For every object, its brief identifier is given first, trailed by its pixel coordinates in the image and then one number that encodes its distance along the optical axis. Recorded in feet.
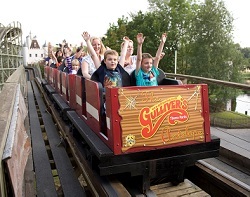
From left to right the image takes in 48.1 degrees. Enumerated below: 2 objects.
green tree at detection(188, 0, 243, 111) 92.68
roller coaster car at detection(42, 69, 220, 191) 7.66
